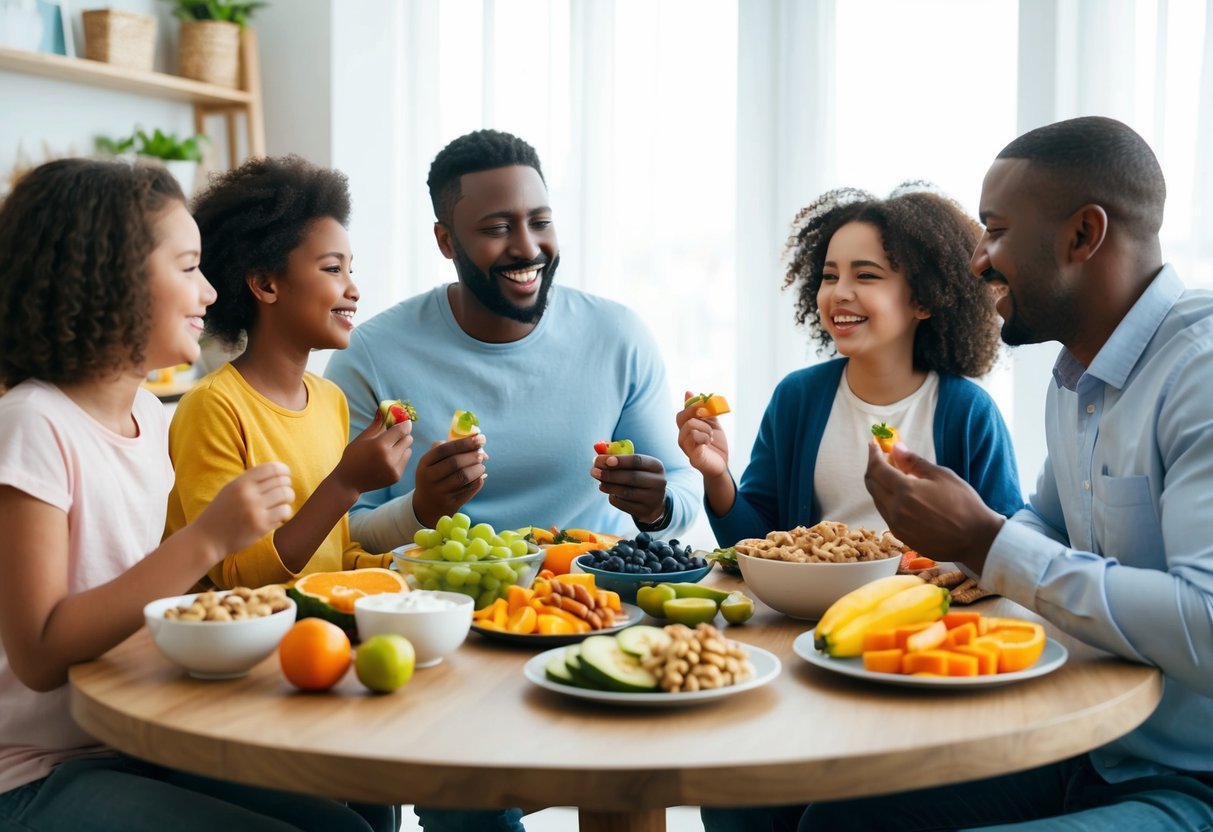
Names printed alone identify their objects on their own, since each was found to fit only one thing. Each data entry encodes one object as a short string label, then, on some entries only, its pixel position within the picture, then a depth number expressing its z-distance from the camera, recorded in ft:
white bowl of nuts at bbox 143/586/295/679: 4.23
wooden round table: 3.52
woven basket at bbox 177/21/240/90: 13.28
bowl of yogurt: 4.39
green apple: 4.13
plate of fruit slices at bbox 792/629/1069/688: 4.14
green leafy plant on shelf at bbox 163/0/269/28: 13.33
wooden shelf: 11.37
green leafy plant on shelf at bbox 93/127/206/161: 12.64
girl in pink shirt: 4.67
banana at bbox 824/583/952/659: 4.42
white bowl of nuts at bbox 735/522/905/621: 5.09
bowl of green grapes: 5.19
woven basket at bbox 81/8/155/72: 12.07
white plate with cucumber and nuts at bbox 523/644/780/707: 3.95
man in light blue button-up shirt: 4.53
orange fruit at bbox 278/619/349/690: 4.17
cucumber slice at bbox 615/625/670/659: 4.18
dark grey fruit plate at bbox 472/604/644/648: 4.76
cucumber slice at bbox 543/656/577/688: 4.13
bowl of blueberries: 5.43
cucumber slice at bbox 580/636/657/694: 3.99
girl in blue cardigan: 7.66
